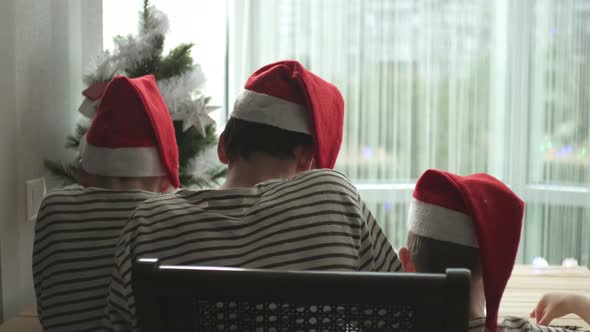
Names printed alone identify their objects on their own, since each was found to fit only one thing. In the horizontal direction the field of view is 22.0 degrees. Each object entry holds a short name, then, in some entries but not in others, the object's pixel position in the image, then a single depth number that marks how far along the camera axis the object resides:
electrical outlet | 3.37
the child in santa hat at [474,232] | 2.79
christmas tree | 3.46
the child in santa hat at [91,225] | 2.90
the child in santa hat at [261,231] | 2.61
